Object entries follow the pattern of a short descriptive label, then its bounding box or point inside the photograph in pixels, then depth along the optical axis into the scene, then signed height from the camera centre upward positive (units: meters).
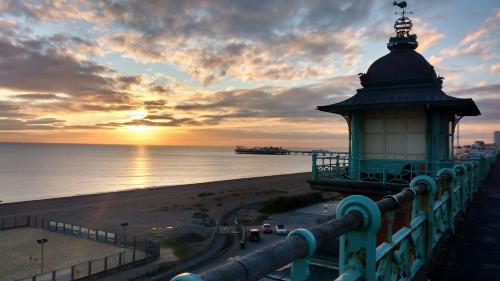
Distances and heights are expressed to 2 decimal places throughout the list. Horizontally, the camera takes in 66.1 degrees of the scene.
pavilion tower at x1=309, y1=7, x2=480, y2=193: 15.84 +1.22
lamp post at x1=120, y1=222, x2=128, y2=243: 37.73 -8.44
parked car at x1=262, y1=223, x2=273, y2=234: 35.25 -7.41
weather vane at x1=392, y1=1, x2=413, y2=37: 18.31 +6.05
